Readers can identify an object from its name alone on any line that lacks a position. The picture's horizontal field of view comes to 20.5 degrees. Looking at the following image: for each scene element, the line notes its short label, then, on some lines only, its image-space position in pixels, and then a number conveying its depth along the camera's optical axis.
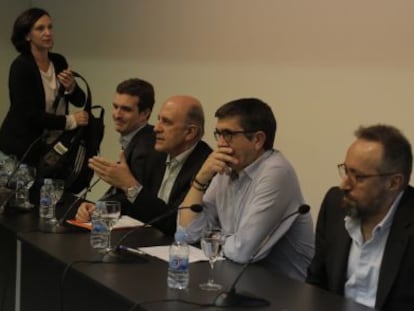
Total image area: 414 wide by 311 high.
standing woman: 6.99
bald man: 5.23
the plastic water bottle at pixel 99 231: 4.43
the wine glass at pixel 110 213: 4.44
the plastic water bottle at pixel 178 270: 3.55
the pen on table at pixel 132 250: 4.19
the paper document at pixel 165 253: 4.14
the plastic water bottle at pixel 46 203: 5.33
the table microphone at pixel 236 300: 3.24
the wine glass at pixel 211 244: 3.69
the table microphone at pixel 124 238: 4.19
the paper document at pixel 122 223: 5.00
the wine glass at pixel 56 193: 5.32
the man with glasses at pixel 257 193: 4.26
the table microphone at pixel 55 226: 4.83
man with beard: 3.57
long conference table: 3.36
